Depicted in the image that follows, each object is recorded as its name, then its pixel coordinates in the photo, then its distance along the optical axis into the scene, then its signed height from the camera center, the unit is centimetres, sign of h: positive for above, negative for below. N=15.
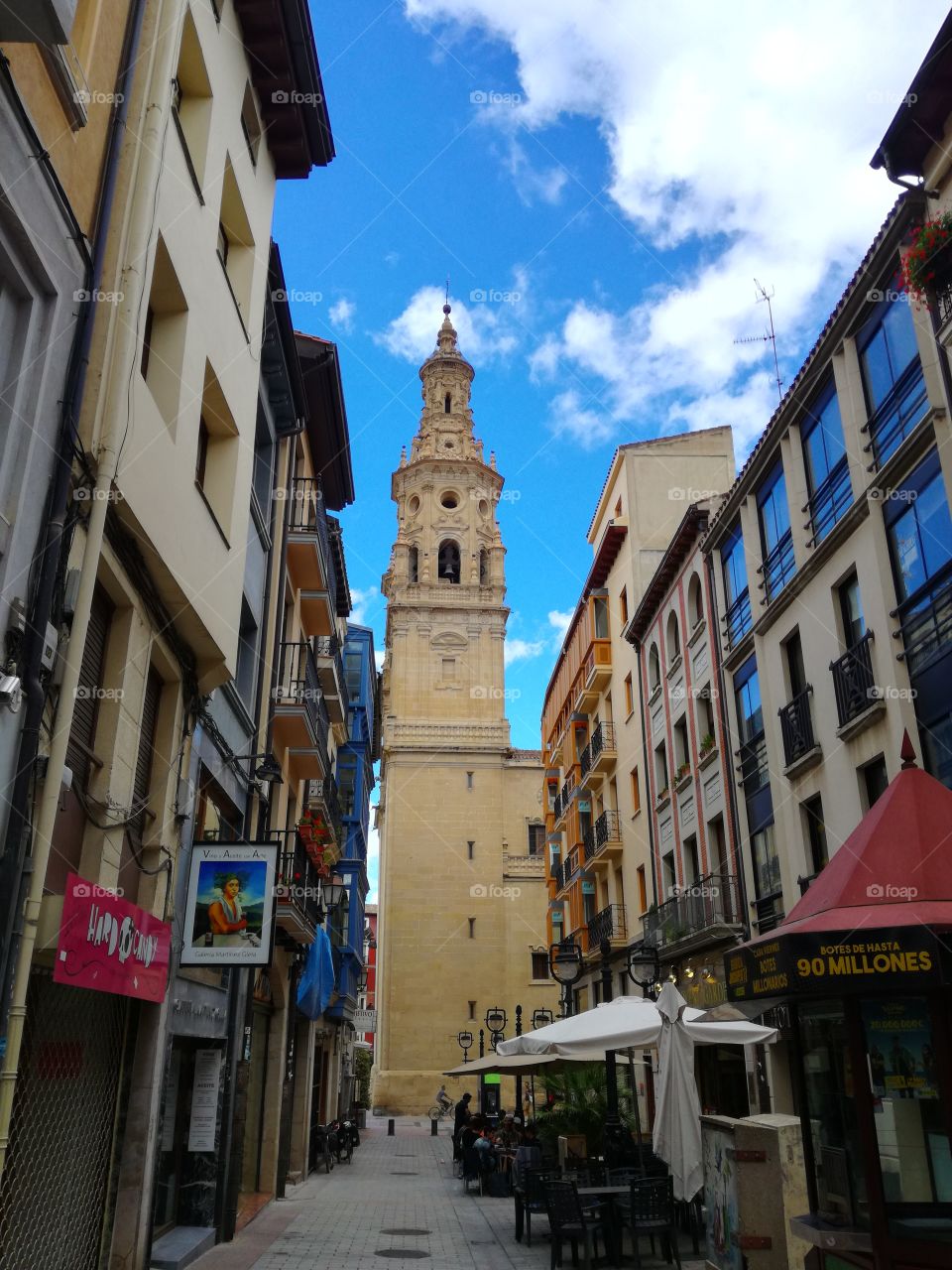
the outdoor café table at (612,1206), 1185 -150
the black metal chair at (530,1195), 1412 -160
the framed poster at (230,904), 1105 +168
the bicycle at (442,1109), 4638 -169
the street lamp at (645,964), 1446 +137
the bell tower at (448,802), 5372 +1420
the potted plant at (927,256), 1223 +921
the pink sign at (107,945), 682 +88
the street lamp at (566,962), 1784 +173
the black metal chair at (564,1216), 1143 -151
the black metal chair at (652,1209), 1131 -144
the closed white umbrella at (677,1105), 1043 -35
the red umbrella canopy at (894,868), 619 +120
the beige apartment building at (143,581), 747 +418
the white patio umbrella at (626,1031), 1286 +46
